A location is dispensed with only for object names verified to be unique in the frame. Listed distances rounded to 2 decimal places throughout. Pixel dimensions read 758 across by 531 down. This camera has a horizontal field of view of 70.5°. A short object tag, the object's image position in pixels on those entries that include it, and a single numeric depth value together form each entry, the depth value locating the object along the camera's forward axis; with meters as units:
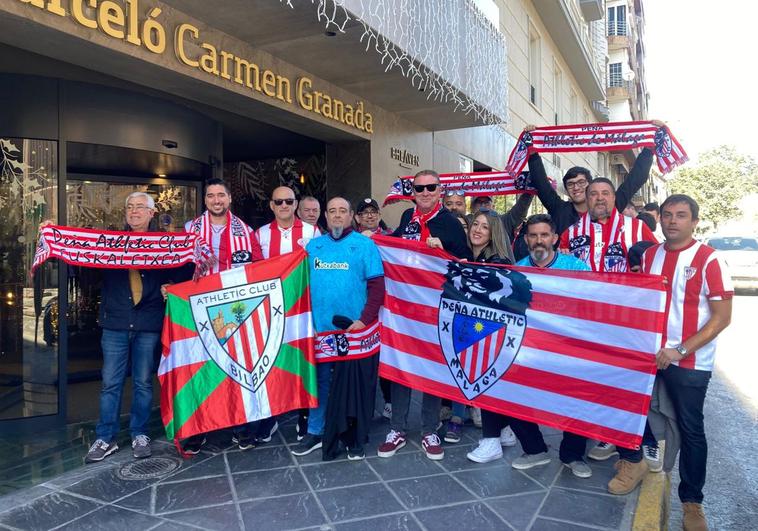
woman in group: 4.07
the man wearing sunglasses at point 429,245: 4.19
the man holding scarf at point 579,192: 4.53
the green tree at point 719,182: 53.88
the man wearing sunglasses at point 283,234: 4.73
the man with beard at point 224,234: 4.37
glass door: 6.32
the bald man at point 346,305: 4.07
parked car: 15.28
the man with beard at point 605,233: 4.17
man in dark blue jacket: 4.17
